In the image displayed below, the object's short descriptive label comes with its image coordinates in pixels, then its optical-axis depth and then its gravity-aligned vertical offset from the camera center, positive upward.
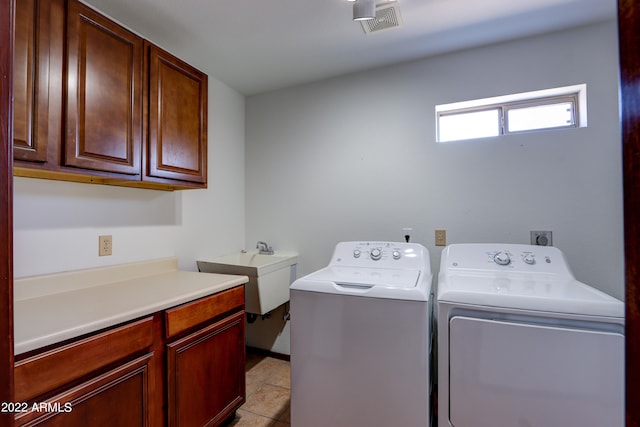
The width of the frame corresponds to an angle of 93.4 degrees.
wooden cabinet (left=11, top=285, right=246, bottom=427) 0.93 -0.59
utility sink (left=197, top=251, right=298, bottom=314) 2.16 -0.41
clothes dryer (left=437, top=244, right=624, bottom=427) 1.09 -0.53
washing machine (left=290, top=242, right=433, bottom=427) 1.32 -0.61
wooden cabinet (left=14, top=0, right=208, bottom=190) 1.12 +0.54
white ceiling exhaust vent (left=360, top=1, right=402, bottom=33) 1.55 +1.09
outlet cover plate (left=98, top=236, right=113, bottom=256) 1.64 -0.14
